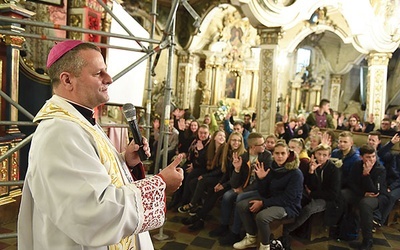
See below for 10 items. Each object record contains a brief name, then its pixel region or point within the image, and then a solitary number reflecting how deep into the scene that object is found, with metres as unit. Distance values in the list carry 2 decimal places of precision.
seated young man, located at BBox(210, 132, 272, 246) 4.18
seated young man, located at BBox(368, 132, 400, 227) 4.36
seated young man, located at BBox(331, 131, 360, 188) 4.53
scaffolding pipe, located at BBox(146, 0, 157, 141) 2.87
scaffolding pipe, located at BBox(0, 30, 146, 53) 2.22
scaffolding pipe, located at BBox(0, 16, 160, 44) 2.16
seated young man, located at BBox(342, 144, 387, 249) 4.01
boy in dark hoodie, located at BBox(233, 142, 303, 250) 3.57
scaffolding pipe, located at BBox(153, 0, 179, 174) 2.88
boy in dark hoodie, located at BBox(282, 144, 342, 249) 4.04
